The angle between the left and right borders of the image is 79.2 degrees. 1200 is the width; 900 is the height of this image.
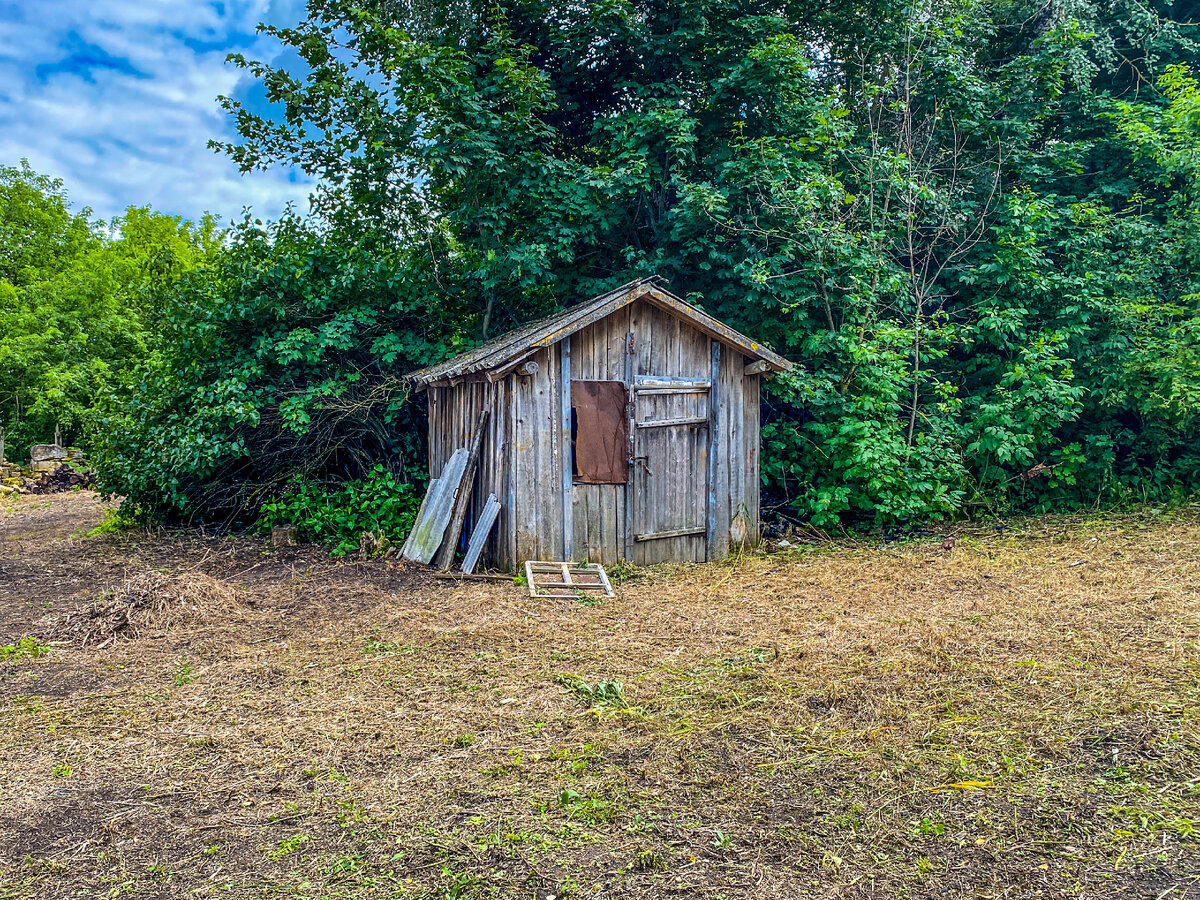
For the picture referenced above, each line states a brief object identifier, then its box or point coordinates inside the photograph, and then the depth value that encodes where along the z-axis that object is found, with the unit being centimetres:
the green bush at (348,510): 1012
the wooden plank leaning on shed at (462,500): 879
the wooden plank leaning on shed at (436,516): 889
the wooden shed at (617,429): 840
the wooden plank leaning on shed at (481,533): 846
